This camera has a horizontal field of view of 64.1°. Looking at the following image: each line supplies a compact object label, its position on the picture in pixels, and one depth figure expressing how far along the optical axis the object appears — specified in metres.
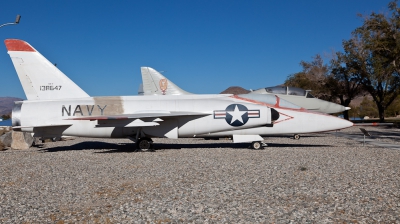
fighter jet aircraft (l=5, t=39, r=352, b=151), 13.45
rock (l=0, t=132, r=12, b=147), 17.58
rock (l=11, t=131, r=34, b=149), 17.03
